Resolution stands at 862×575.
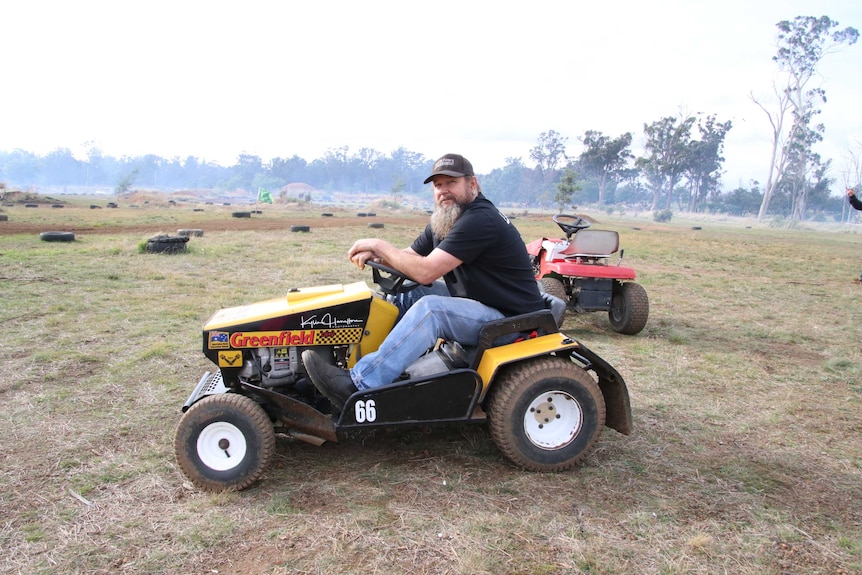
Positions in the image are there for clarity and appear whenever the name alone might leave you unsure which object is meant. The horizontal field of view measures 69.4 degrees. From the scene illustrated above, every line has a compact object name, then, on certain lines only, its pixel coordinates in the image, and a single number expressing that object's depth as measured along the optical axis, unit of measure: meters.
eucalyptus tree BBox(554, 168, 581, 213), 40.41
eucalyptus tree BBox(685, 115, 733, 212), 78.03
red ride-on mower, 7.39
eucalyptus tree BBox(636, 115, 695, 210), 73.56
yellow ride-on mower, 3.36
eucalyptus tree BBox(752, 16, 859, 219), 59.41
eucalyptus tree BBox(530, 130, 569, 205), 97.50
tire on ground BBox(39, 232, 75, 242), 13.46
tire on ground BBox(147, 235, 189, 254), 11.72
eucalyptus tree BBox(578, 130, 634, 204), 74.12
